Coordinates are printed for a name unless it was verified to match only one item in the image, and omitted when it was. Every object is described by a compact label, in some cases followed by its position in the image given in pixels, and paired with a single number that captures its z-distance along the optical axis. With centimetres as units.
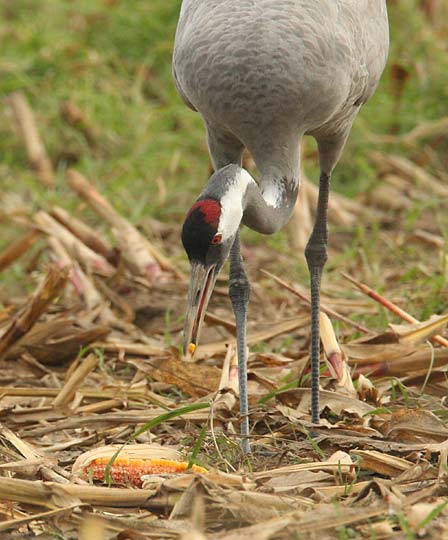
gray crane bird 804
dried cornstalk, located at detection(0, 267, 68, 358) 987
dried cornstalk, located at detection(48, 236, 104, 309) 1138
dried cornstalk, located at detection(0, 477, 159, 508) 638
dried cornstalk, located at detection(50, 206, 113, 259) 1231
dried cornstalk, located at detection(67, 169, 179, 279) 1204
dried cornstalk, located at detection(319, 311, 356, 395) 881
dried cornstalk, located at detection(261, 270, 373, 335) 972
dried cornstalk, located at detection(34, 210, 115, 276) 1196
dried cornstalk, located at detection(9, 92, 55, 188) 1559
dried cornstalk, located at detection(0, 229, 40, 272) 1171
